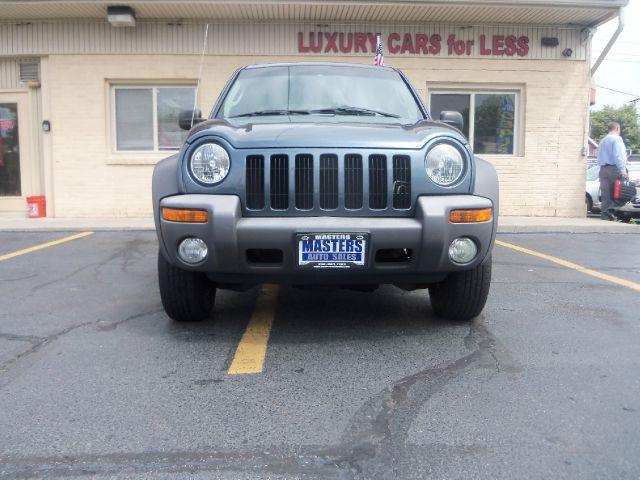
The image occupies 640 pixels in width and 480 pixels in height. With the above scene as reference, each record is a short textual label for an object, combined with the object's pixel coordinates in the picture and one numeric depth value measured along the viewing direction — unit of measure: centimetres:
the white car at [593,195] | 1352
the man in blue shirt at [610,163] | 1081
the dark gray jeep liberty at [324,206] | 326
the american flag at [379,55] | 846
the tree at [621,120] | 5738
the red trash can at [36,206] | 1116
